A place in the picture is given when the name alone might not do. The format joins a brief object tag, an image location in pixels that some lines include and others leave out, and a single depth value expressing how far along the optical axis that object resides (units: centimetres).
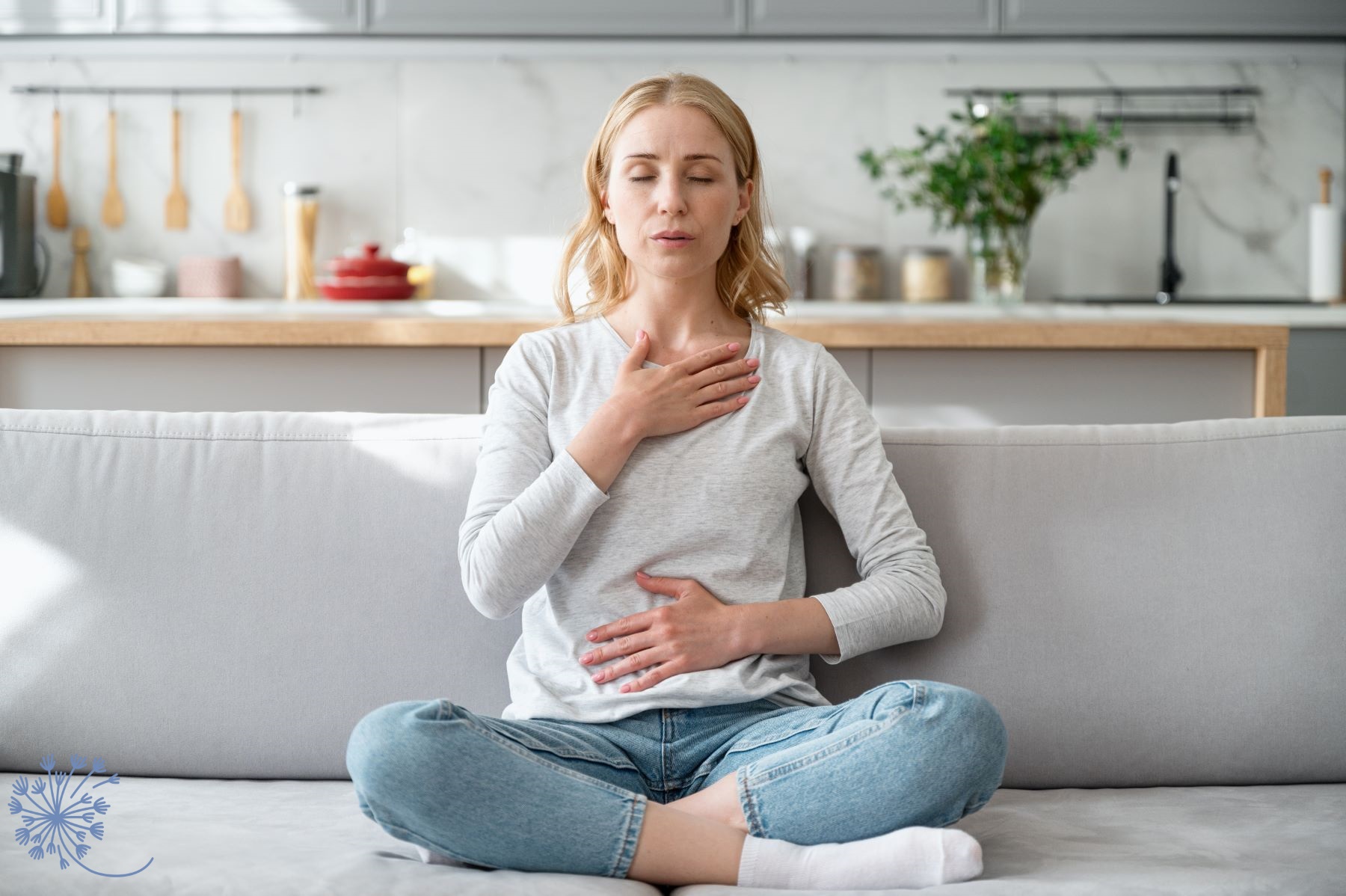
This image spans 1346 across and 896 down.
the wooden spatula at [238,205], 362
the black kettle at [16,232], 340
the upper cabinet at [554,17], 335
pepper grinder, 362
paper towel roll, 354
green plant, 331
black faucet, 358
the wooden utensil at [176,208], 362
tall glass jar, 355
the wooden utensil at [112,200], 363
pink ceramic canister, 355
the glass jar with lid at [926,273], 355
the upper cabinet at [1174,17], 336
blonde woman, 112
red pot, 334
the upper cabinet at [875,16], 335
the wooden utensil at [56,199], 362
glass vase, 341
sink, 346
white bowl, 356
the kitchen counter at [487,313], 244
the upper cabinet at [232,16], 335
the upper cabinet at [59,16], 336
